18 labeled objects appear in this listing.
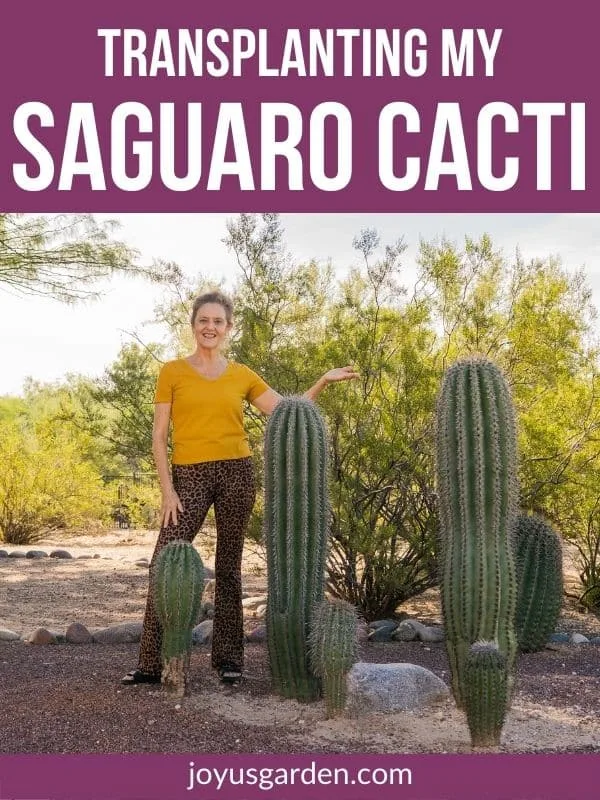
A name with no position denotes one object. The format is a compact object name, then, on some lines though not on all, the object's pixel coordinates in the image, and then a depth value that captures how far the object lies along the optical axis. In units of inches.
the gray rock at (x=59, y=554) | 526.6
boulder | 197.0
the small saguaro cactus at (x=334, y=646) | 187.0
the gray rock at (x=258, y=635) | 279.4
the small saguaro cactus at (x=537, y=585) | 271.4
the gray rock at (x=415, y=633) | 283.6
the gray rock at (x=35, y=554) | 516.7
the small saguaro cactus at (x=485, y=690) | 168.2
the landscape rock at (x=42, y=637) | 284.8
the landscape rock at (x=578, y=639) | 287.4
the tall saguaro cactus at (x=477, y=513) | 184.2
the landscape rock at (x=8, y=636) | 290.0
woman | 213.3
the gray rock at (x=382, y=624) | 294.3
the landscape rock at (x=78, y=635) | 286.0
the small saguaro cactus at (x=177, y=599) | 197.6
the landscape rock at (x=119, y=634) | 286.7
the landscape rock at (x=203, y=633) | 282.2
